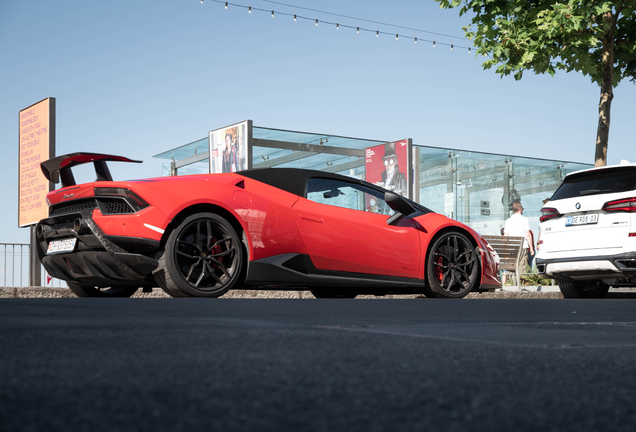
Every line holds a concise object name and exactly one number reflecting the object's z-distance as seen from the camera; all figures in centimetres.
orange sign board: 1248
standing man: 1396
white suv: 791
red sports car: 565
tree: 1175
